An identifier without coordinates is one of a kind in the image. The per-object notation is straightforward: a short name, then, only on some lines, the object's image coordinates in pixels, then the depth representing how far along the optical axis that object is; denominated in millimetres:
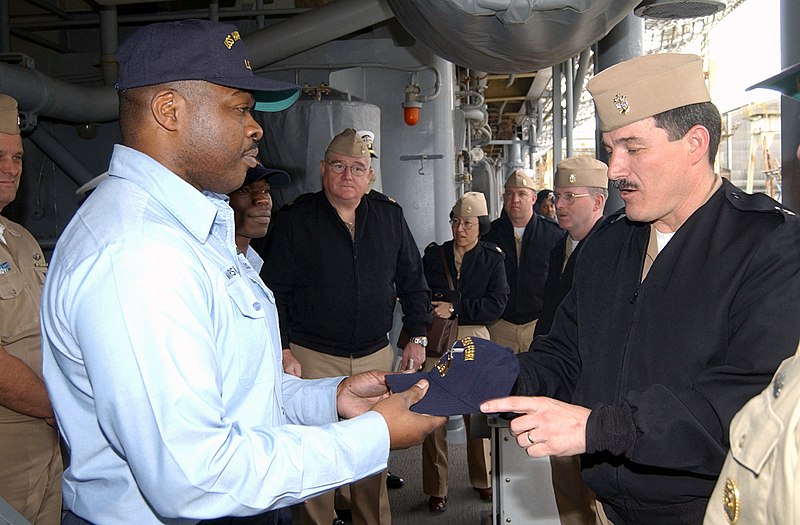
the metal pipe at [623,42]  3328
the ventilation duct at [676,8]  2783
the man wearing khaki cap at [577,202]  3906
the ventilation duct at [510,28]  2541
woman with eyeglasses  4500
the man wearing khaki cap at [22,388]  2357
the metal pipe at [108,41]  6621
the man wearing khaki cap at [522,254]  4980
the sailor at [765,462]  1005
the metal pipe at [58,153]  6723
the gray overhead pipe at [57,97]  5301
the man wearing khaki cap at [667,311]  1657
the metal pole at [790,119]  2469
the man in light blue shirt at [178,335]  1271
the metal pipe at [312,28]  5836
